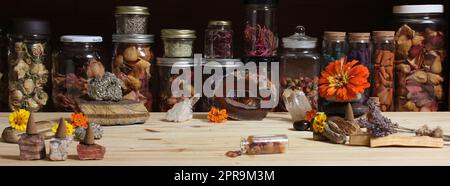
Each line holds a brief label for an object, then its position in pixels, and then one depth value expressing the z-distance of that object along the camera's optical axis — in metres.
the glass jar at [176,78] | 1.72
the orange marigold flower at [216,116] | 1.59
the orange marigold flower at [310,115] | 1.52
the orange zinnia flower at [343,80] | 1.49
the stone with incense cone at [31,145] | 1.17
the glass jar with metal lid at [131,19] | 1.72
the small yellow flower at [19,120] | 1.34
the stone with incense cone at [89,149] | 1.17
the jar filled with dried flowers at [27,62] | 1.67
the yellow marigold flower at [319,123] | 1.38
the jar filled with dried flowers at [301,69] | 1.72
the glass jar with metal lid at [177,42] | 1.71
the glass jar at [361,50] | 1.74
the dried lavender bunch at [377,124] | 1.30
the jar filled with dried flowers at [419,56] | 1.75
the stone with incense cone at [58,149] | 1.17
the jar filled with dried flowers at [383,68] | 1.74
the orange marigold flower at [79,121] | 1.42
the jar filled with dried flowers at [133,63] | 1.71
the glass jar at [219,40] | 1.76
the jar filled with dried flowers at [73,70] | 1.71
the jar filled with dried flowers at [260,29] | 1.76
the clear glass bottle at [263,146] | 1.25
